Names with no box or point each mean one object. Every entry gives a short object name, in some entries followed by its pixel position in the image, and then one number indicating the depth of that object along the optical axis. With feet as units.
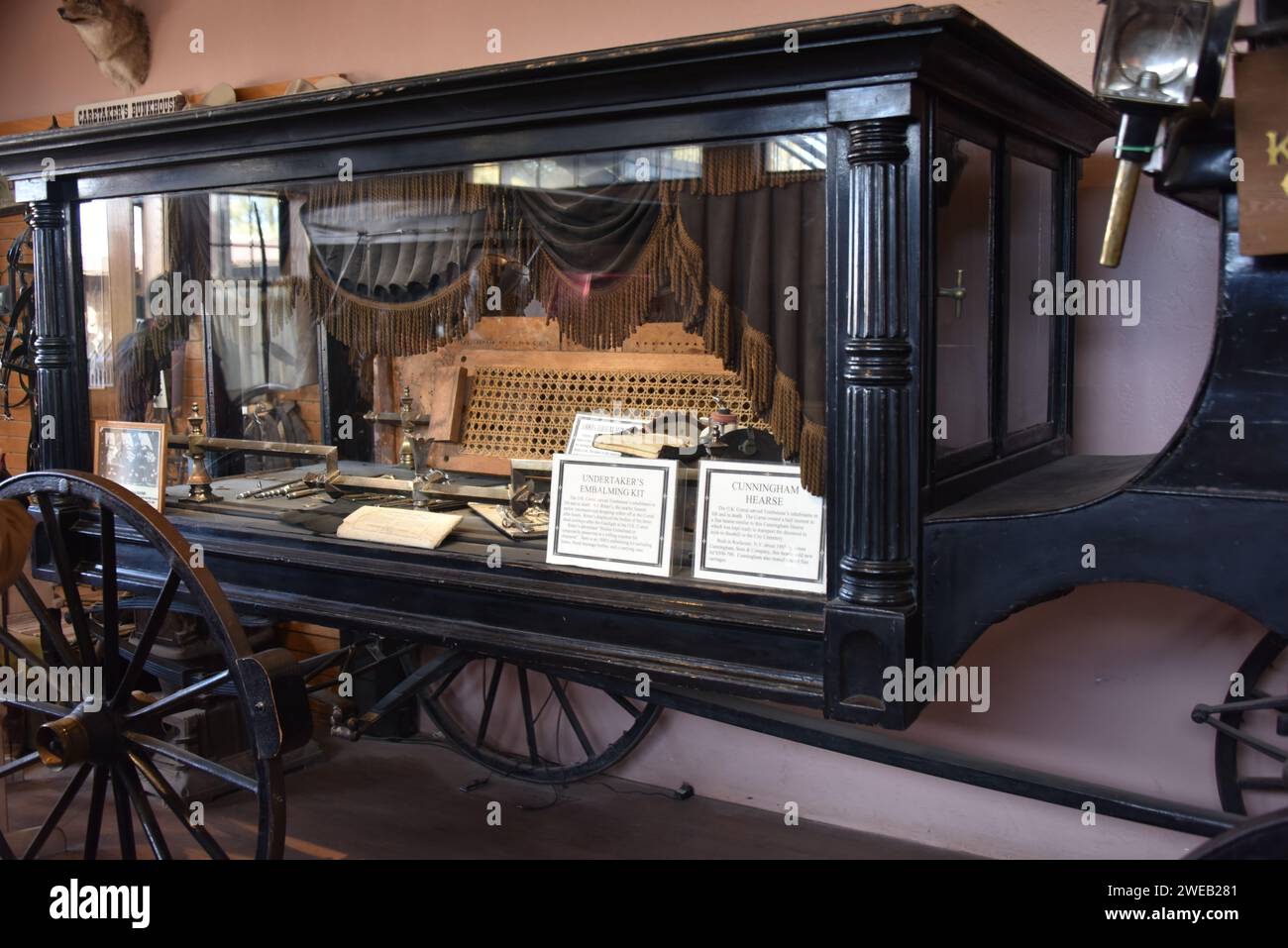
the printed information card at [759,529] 6.63
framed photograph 9.74
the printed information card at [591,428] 8.63
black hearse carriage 5.89
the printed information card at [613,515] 7.14
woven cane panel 9.12
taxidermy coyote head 14.65
